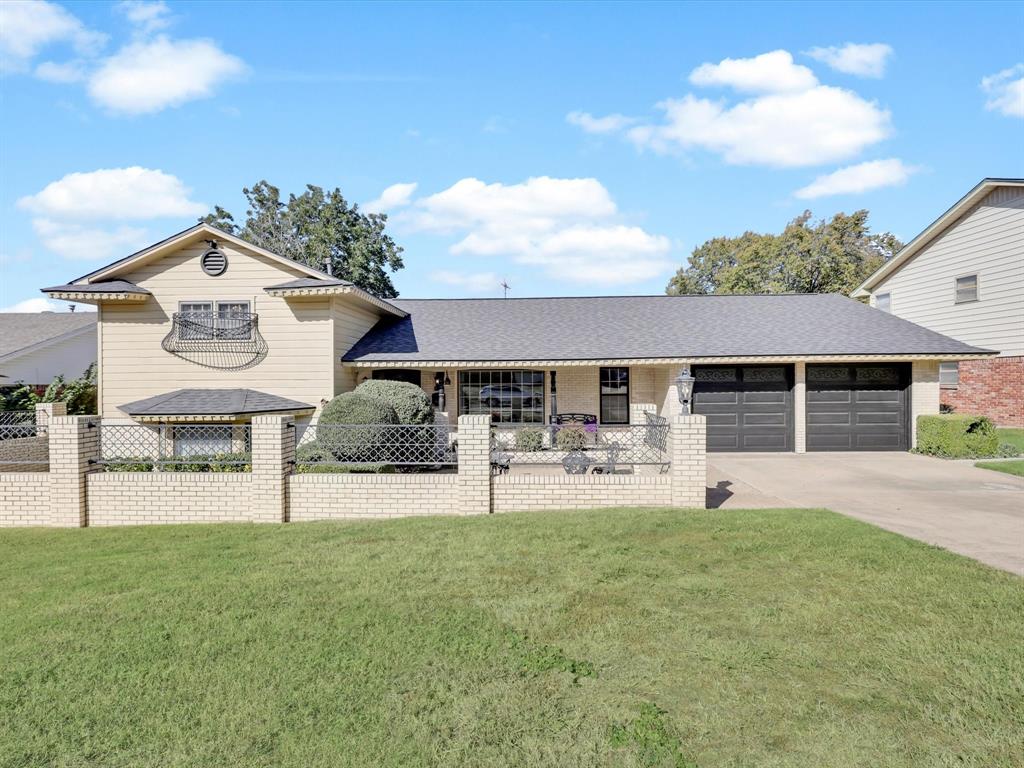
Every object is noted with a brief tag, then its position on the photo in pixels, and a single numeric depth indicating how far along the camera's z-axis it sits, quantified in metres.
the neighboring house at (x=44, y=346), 22.67
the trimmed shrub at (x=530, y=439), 12.66
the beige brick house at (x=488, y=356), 14.50
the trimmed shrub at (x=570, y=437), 12.55
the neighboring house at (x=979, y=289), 17.80
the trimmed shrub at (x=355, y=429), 9.40
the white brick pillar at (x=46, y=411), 12.73
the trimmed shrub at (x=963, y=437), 14.05
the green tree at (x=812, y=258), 33.44
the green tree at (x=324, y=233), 37.75
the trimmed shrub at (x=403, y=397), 12.07
